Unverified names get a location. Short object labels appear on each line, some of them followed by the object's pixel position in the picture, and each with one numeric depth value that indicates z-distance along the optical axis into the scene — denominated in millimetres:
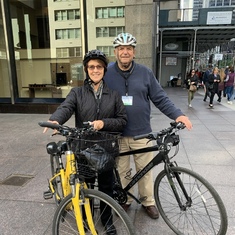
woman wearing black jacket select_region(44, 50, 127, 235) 2076
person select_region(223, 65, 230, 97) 12432
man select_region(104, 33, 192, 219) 2406
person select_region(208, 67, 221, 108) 10188
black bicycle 2090
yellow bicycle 1803
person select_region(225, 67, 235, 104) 11523
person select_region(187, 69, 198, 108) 10316
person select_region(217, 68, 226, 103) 11183
